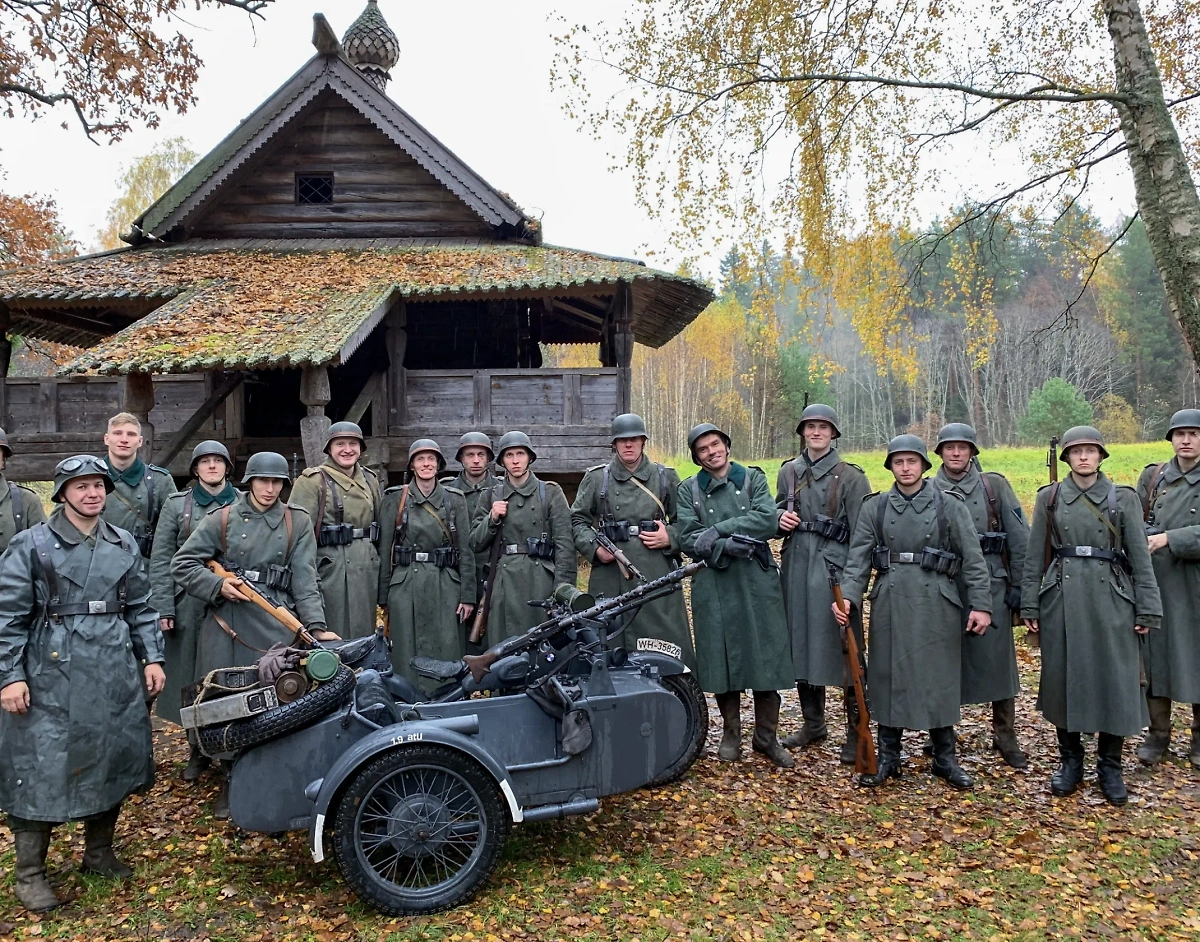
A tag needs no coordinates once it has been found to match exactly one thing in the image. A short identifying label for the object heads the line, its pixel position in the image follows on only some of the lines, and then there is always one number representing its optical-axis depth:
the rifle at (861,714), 5.57
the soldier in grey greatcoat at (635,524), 5.85
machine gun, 4.45
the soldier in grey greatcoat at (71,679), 4.02
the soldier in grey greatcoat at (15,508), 5.08
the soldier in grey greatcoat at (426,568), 6.11
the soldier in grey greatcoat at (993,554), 5.80
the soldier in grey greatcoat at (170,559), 5.41
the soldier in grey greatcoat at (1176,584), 5.76
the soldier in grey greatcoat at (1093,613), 5.18
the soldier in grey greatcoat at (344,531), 5.86
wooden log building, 10.23
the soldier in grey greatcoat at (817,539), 5.96
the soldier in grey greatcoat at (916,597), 5.38
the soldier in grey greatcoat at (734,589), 5.76
